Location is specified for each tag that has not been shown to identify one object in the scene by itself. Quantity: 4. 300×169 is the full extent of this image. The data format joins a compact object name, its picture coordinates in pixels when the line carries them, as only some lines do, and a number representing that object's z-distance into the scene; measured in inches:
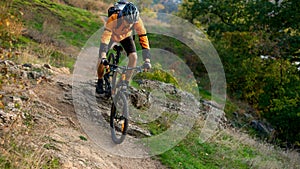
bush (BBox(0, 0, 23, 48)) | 368.8
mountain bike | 239.0
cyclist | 236.1
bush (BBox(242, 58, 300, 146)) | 618.5
